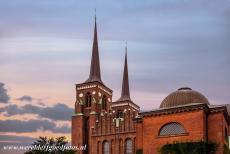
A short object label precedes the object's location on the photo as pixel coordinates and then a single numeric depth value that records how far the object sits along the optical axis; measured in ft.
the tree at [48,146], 159.84
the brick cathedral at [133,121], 158.40
